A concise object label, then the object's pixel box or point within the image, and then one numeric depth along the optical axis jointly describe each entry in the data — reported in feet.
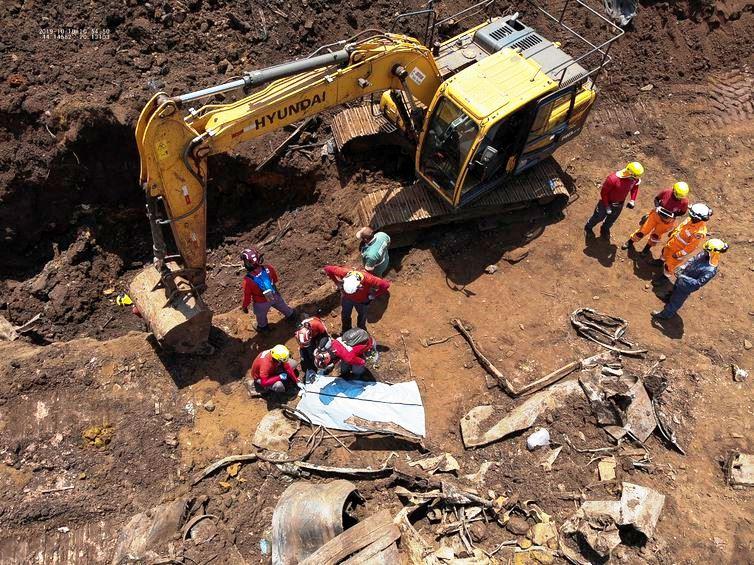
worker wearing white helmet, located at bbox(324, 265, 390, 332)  22.91
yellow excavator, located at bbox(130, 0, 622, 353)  21.15
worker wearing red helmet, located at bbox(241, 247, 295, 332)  23.80
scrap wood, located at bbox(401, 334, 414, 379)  25.99
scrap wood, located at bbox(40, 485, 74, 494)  22.21
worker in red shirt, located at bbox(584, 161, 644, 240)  27.99
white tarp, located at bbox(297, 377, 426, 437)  23.79
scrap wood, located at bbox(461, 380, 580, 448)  23.20
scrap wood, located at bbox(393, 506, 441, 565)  19.04
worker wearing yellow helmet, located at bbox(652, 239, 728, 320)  24.82
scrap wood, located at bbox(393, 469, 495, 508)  20.76
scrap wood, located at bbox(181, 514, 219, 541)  20.56
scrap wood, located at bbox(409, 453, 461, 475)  22.24
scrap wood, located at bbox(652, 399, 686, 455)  22.91
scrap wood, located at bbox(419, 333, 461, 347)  27.15
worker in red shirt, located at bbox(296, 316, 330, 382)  22.99
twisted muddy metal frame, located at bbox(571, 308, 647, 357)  26.40
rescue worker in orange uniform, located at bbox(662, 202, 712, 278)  26.08
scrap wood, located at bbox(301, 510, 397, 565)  17.99
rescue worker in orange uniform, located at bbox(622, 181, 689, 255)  27.91
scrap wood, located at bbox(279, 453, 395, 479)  21.79
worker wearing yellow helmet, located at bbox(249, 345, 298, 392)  23.26
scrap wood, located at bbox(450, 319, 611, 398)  24.77
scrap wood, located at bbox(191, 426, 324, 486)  22.46
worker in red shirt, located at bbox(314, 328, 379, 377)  22.56
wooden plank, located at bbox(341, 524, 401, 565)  18.02
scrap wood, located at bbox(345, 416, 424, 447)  23.24
